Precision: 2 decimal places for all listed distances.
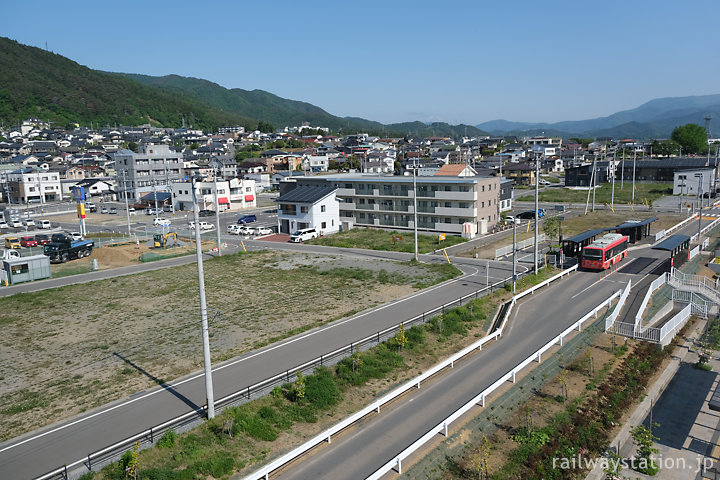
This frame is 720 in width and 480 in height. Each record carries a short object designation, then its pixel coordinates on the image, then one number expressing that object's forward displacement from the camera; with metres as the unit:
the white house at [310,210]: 47.78
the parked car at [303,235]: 45.97
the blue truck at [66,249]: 39.12
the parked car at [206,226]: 53.84
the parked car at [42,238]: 46.25
